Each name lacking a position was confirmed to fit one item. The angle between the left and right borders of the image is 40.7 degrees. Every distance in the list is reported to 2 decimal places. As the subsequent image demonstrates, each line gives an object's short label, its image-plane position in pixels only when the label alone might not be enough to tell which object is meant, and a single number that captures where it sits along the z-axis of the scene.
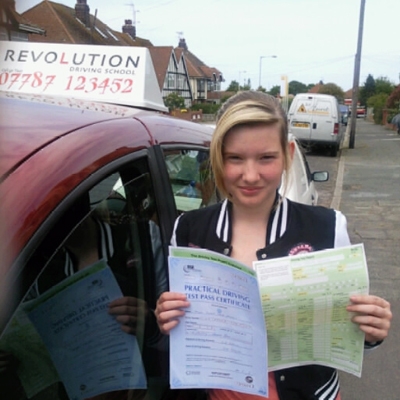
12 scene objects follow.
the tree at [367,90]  79.94
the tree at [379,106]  41.69
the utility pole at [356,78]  21.19
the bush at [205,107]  49.78
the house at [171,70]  59.09
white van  18.17
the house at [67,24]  17.63
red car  1.11
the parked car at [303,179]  4.61
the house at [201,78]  77.37
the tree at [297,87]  79.11
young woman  1.49
